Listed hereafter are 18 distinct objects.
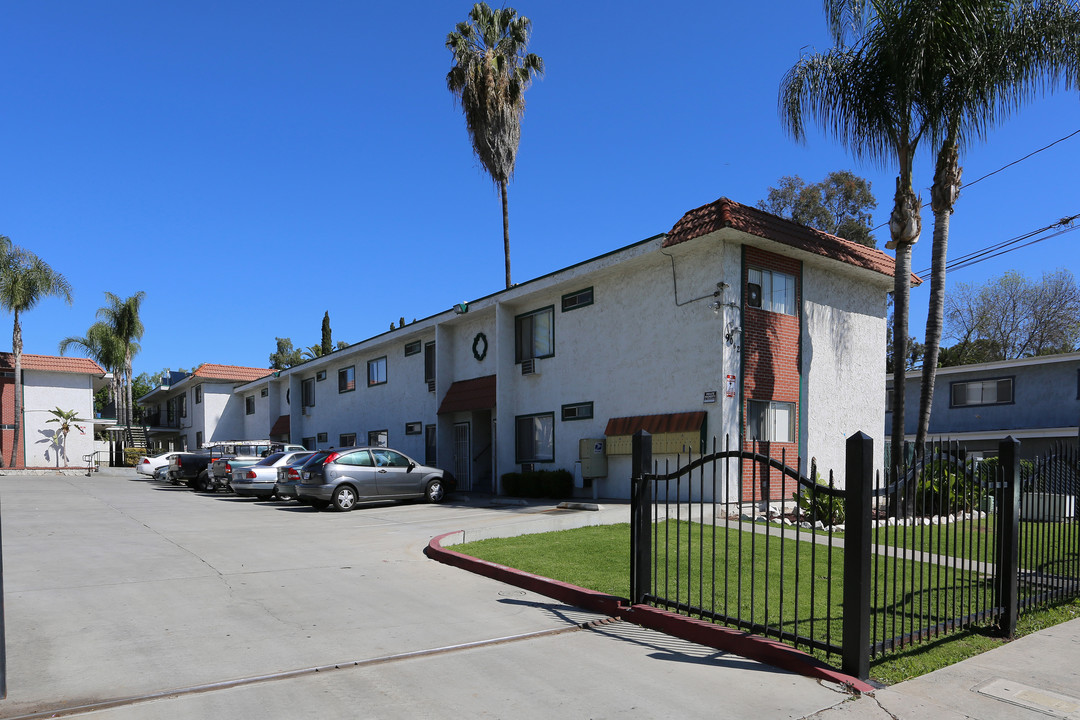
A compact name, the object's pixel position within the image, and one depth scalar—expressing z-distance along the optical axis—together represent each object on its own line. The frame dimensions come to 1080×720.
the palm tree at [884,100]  14.45
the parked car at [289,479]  18.62
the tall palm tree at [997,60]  14.05
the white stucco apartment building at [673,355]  16.19
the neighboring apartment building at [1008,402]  25.30
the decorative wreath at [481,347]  23.82
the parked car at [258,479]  21.70
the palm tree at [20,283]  38.44
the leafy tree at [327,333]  58.88
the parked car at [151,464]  34.06
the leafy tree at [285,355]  76.06
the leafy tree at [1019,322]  40.41
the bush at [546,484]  19.27
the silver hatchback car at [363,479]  17.53
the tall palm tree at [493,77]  27.75
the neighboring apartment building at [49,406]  41.22
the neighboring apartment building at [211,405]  48.09
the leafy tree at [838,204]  37.06
